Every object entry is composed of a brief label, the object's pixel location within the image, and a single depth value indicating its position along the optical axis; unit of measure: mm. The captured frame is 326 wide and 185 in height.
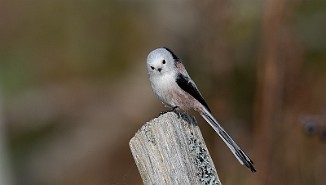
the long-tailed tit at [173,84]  8414
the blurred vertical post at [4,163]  14789
